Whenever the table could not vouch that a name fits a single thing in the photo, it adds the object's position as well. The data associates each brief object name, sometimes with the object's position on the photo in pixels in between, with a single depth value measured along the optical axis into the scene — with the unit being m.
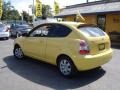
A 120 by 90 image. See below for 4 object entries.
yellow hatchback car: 3.05
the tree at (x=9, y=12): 39.14
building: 9.60
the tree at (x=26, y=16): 42.92
